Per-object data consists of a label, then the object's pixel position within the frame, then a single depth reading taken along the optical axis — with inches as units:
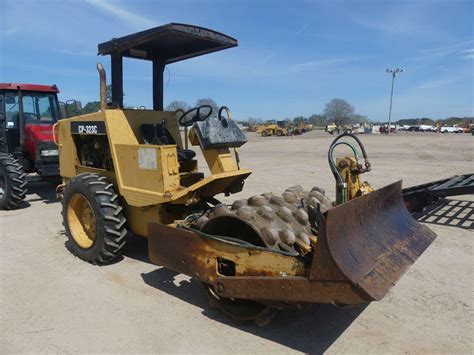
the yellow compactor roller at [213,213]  114.0
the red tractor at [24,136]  305.1
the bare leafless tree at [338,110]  4318.4
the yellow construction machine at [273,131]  1986.1
